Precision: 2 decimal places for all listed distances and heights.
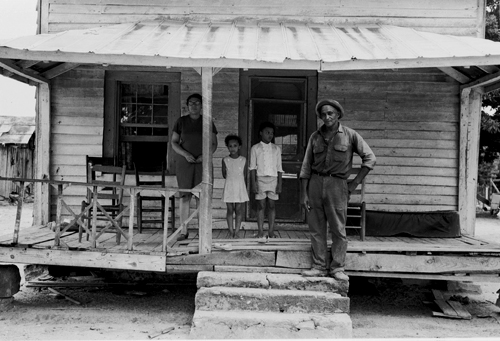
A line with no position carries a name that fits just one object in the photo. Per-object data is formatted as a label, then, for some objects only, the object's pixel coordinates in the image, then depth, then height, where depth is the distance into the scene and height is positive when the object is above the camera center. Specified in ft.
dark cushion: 24.34 -2.94
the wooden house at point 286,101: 25.58 +2.99
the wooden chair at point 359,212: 21.98 -2.15
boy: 21.89 -0.55
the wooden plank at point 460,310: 20.85 -6.09
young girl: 21.80 -0.93
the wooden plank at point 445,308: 21.06 -6.08
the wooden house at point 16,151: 72.88 +0.53
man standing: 18.28 -0.67
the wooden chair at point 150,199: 23.02 -1.93
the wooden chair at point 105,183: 21.61 -1.18
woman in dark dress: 21.68 +0.44
